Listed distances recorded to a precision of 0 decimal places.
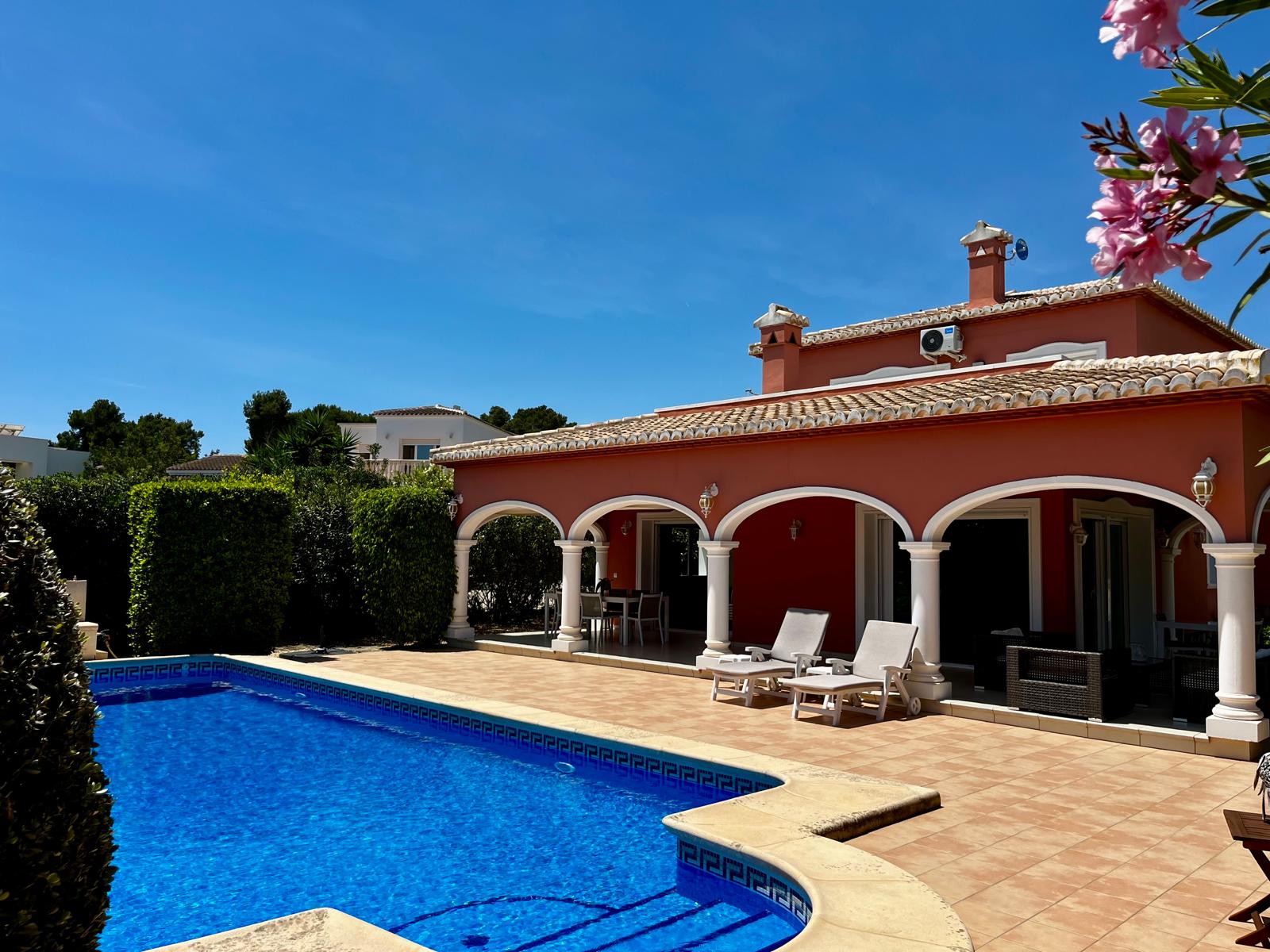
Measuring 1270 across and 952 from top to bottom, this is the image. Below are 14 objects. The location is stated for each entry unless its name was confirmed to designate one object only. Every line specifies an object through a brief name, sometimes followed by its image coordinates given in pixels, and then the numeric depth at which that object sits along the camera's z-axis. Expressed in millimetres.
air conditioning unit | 18203
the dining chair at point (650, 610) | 17797
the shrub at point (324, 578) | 18781
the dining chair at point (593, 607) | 16859
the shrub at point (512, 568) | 21469
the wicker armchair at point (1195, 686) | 9320
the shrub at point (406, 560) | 17234
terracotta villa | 9039
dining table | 17266
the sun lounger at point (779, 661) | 11273
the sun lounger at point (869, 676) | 10070
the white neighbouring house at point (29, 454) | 46406
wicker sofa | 9617
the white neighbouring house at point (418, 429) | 49250
